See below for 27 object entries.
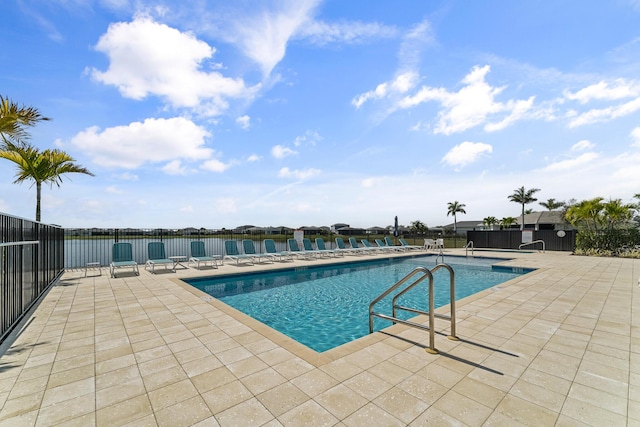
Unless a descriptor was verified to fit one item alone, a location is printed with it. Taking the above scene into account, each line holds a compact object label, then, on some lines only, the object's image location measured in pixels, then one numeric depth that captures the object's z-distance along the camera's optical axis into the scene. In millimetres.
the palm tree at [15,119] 4000
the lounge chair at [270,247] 12914
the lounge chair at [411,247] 19466
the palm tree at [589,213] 15923
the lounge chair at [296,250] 13828
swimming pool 5465
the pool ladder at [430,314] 3346
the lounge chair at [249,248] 11803
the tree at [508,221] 46531
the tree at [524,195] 45725
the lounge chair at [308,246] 14227
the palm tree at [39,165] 7793
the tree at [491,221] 52047
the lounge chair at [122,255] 8766
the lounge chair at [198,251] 10220
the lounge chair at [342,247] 15698
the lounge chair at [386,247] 17250
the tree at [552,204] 47906
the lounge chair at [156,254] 9320
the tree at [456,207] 55531
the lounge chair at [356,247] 16006
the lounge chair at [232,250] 11273
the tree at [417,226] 45944
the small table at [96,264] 8587
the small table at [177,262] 9609
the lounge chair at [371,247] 16506
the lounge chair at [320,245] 14468
